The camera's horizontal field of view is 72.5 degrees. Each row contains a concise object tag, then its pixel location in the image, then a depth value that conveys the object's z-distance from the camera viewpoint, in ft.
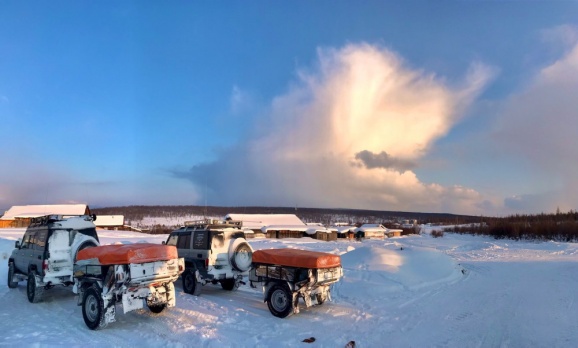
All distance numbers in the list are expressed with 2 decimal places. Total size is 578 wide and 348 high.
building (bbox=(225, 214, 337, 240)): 242.52
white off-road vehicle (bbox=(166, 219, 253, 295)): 42.50
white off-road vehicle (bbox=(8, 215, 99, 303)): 38.19
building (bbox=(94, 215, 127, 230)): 255.09
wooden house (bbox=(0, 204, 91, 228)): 223.92
